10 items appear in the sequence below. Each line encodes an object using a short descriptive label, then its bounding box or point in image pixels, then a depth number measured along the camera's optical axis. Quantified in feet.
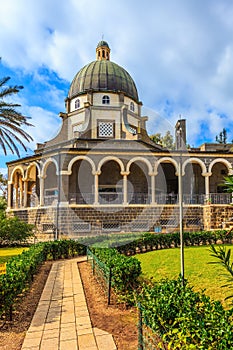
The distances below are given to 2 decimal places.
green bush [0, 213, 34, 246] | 60.90
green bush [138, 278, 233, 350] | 8.15
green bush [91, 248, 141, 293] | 19.67
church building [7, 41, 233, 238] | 67.41
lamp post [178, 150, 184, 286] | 19.25
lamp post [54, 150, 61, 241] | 63.46
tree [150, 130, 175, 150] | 136.03
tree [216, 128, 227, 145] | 167.48
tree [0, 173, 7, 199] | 135.06
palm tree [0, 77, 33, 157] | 48.37
